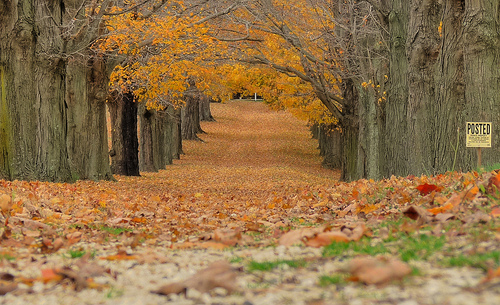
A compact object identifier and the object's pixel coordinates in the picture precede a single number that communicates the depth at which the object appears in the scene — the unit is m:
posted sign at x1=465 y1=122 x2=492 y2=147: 16.47
